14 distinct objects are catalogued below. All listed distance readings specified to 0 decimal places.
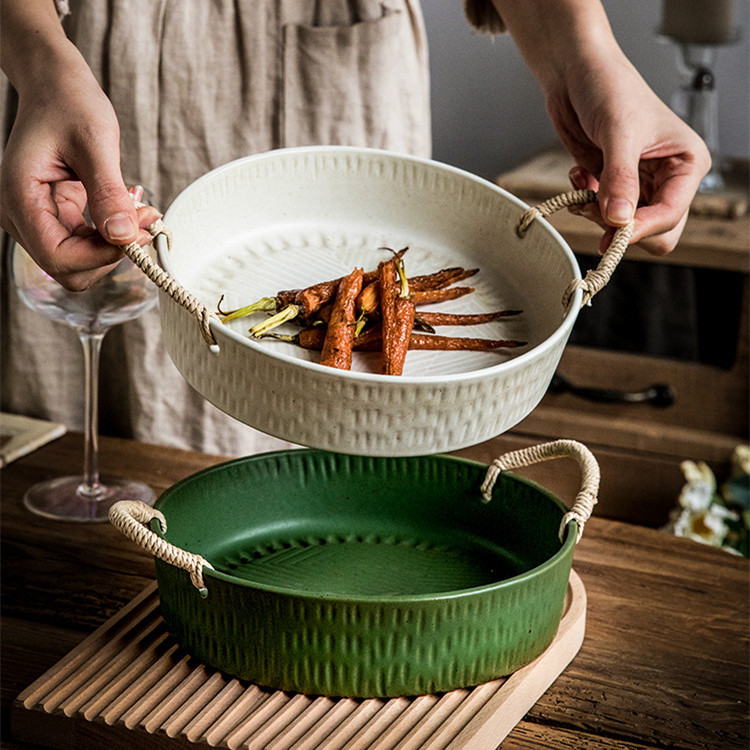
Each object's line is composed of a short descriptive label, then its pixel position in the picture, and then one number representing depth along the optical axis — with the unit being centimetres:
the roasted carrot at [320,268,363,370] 101
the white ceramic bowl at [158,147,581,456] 95
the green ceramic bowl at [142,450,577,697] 99
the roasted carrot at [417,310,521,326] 106
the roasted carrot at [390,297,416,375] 101
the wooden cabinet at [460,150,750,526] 189
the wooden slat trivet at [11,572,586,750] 98
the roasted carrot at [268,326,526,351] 104
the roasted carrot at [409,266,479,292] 108
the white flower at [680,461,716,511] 166
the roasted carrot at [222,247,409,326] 103
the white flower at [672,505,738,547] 162
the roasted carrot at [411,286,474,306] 107
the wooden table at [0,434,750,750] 103
